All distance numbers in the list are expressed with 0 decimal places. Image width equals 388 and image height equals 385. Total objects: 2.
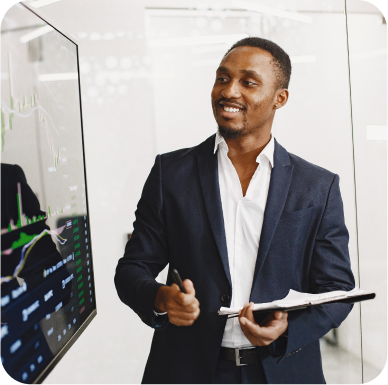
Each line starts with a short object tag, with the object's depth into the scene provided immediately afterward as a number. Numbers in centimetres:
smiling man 125
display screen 104
